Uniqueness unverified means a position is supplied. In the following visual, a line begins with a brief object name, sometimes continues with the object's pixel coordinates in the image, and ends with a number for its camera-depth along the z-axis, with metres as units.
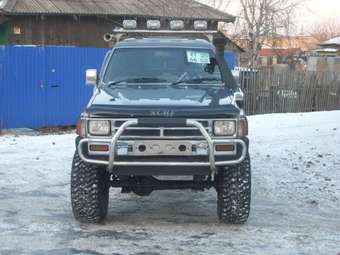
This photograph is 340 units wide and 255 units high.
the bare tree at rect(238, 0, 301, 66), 29.59
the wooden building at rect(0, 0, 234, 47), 24.02
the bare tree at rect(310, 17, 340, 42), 77.75
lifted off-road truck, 6.43
